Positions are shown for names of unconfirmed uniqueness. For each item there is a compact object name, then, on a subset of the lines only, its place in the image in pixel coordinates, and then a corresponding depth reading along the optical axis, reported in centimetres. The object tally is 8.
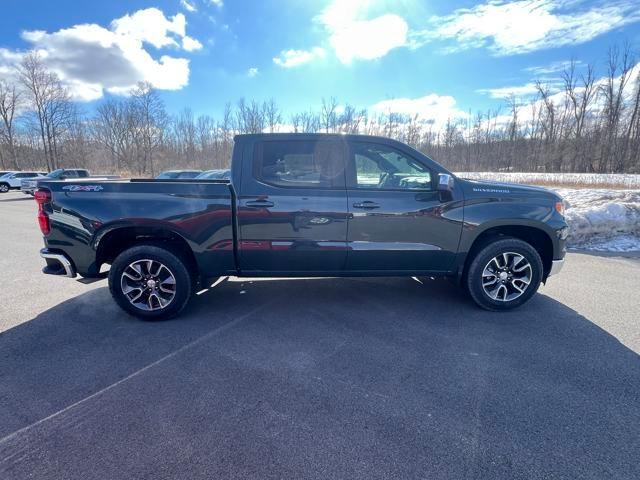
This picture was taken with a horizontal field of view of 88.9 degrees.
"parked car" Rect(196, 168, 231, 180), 1379
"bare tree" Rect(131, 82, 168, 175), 5678
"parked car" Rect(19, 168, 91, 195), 2282
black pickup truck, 353
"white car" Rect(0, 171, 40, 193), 2689
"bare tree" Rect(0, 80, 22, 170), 5488
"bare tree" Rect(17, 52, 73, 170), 5167
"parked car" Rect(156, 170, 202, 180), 1725
